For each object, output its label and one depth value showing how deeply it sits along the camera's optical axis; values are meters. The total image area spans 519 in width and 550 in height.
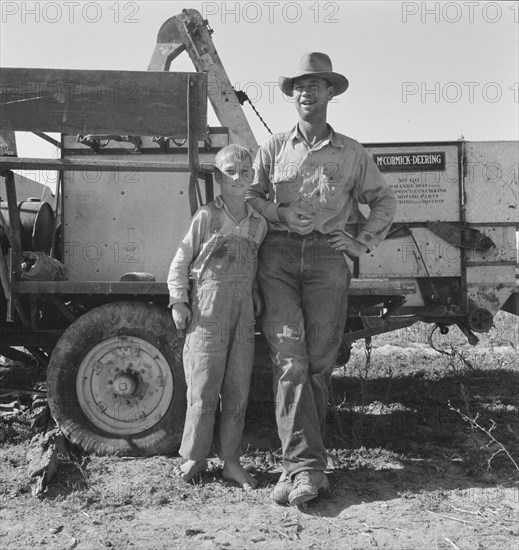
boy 3.83
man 3.75
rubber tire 4.40
